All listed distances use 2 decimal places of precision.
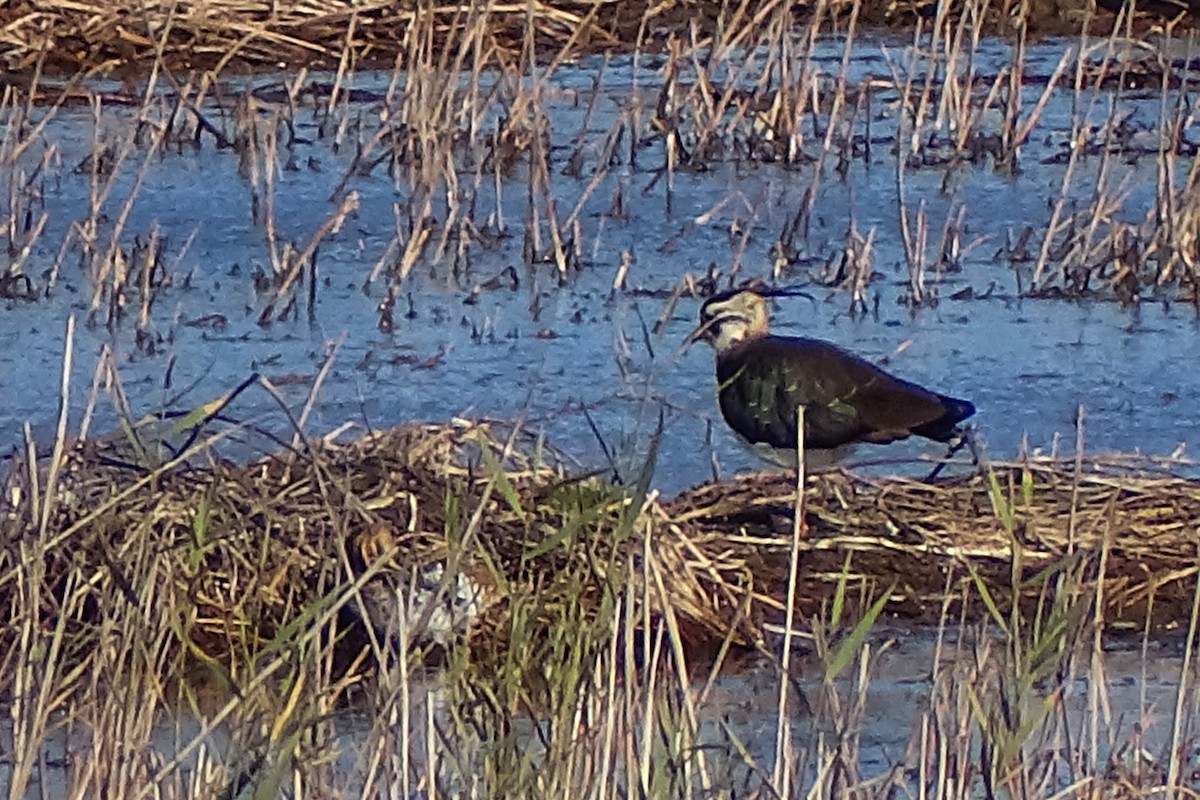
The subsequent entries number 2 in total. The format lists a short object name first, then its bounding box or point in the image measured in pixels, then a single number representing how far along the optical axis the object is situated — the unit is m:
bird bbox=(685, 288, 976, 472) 12.91
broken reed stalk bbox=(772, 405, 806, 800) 7.57
